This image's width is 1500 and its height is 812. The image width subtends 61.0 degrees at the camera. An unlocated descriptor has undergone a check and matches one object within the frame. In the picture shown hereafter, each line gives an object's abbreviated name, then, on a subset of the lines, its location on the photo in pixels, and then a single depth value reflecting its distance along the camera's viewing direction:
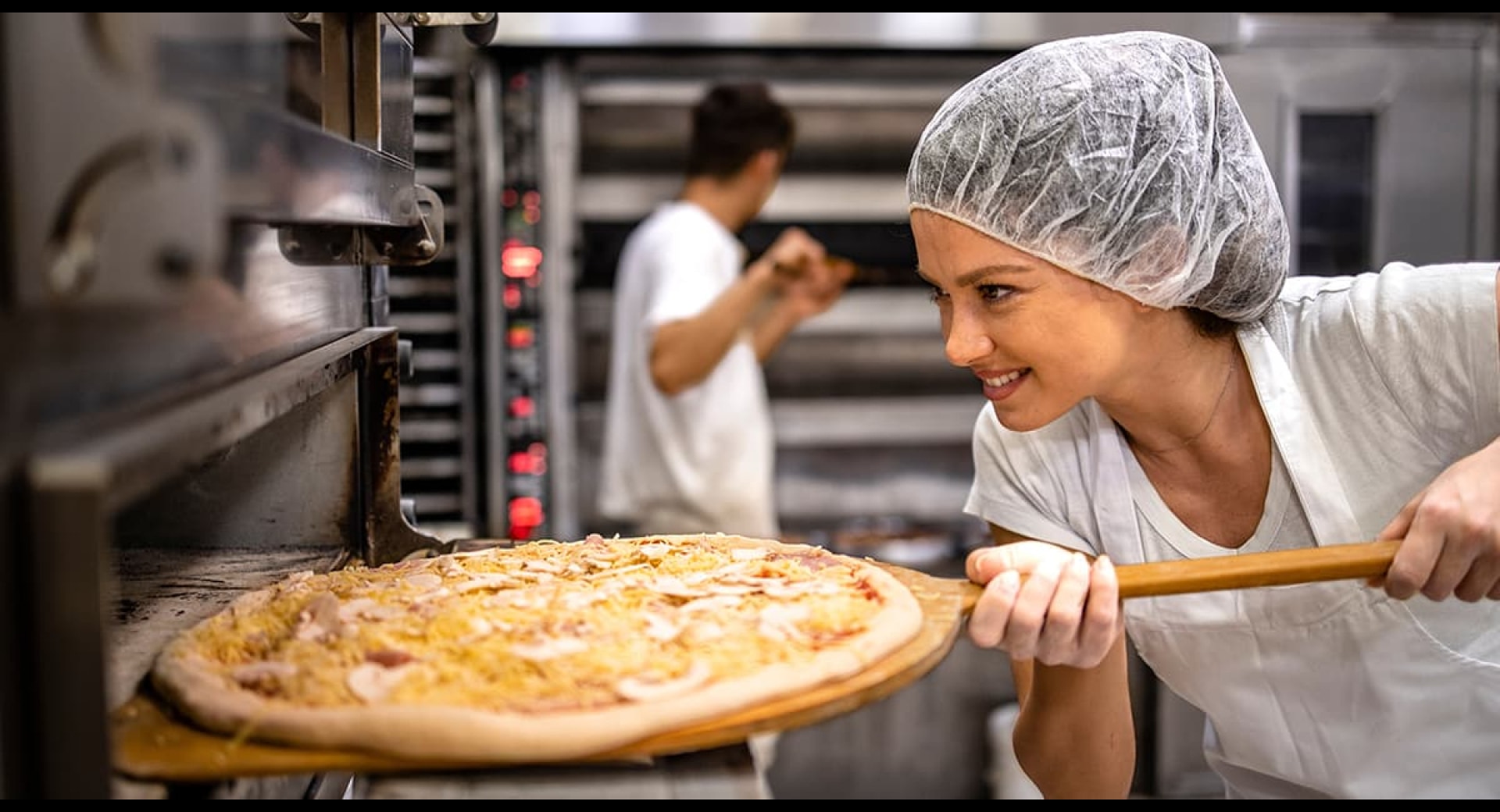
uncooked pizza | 1.26
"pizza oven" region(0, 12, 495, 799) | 0.87
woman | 1.77
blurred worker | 3.55
